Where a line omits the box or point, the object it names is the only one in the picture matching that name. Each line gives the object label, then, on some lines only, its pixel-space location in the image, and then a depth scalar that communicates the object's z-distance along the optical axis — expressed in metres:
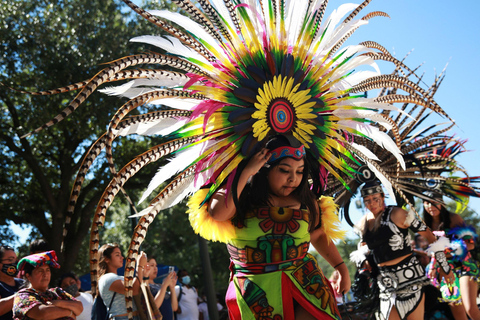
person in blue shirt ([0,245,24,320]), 4.71
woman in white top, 4.49
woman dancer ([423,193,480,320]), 6.04
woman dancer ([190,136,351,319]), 2.85
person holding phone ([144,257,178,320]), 5.16
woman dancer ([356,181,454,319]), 4.84
